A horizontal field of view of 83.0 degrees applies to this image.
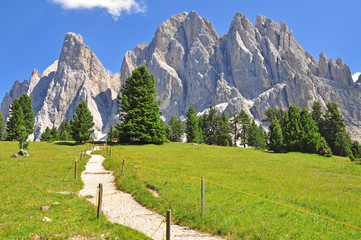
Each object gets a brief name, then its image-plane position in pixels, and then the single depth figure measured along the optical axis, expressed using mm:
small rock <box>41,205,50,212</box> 10727
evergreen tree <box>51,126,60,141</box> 108175
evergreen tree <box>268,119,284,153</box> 60100
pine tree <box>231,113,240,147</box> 96362
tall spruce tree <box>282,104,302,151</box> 54531
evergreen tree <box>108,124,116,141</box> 117781
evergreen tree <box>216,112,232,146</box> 92312
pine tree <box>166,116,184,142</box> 103081
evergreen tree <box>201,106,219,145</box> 96888
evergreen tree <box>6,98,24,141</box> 65250
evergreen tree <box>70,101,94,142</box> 60938
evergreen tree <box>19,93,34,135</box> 76750
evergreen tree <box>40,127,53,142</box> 100688
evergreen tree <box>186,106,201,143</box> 82688
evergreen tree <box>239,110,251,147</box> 94300
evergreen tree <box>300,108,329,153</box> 52375
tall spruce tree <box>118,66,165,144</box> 50156
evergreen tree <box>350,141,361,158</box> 62984
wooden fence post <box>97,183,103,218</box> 9906
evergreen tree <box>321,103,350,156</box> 75750
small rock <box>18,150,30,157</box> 32156
